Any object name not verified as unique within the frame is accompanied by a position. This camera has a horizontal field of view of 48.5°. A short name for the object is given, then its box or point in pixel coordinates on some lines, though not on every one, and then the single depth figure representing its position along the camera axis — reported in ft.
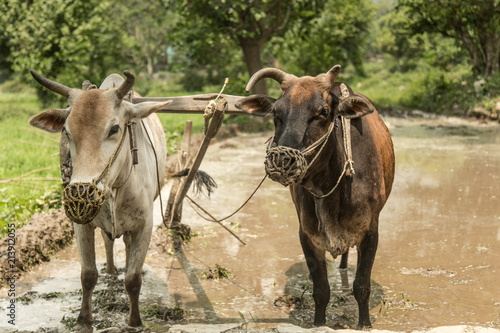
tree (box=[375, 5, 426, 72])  118.28
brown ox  12.06
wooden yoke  16.57
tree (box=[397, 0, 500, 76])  59.06
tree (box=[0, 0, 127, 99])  54.08
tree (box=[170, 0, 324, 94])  46.50
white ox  11.23
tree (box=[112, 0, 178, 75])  108.88
